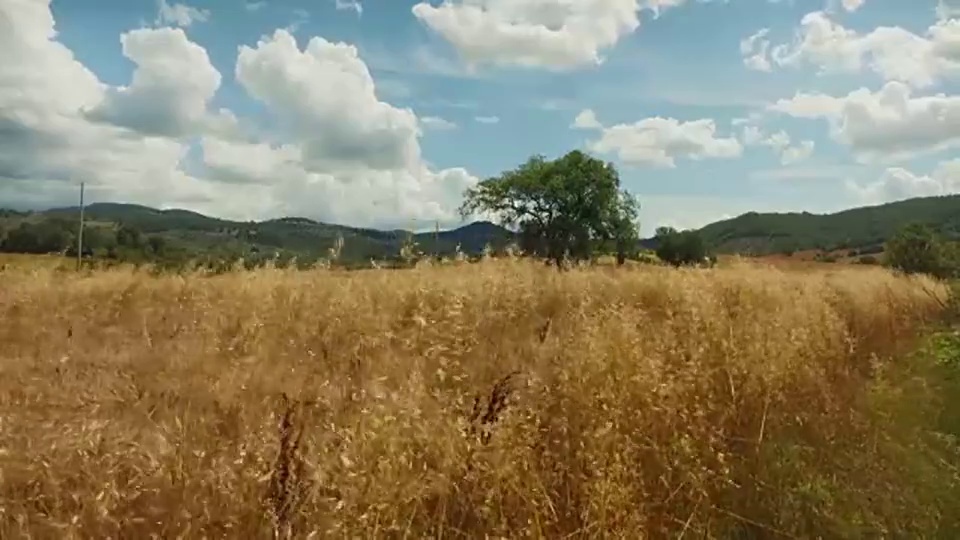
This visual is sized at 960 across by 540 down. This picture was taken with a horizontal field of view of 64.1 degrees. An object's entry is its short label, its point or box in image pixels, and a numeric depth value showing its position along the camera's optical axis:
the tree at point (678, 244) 58.62
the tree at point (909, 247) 36.57
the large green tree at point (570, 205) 46.88
